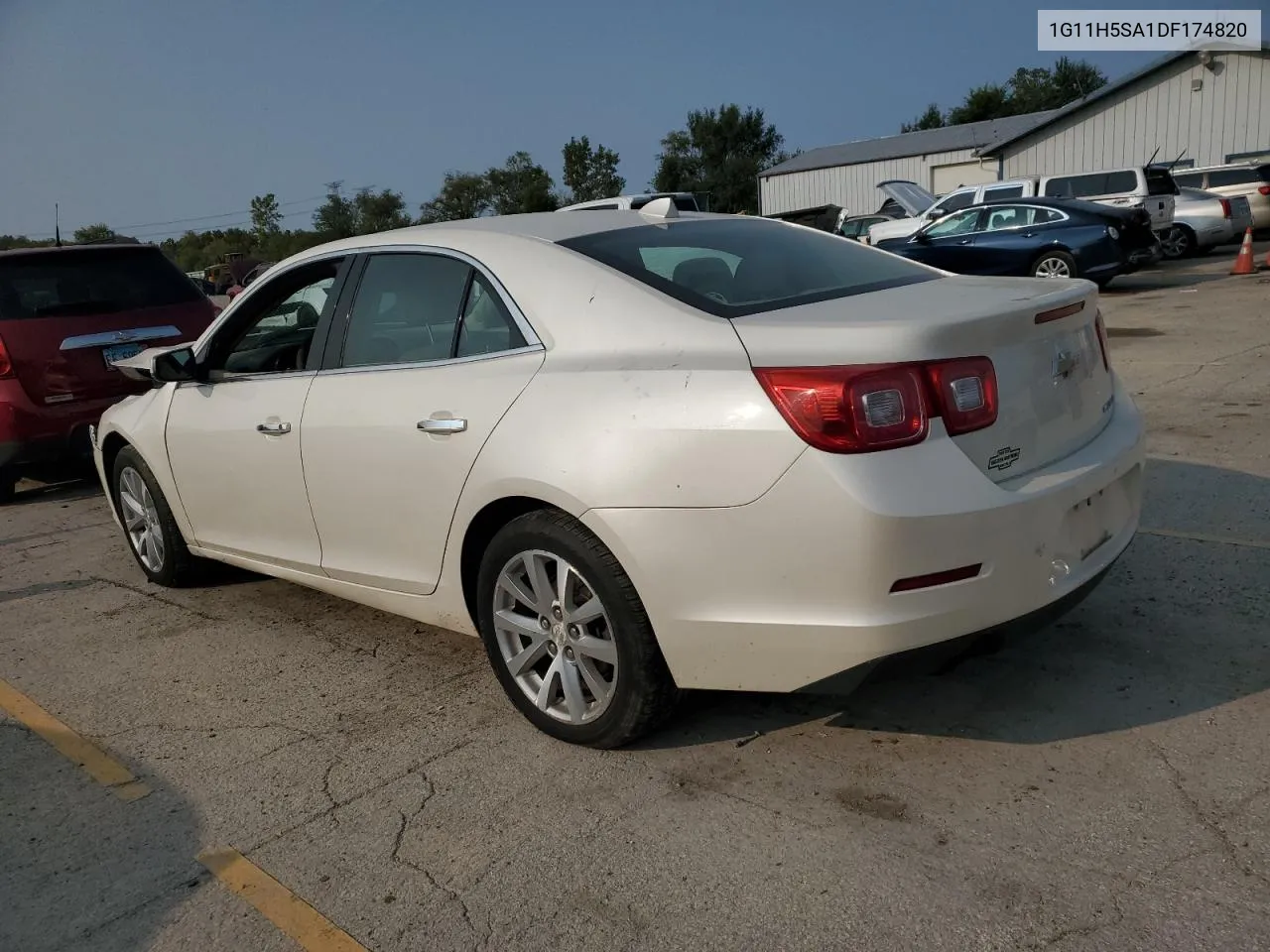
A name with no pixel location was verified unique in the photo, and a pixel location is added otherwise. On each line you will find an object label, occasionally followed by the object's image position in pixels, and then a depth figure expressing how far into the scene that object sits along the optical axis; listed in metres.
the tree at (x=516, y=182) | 62.25
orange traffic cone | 17.42
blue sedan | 15.05
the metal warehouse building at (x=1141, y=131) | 29.77
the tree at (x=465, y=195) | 64.38
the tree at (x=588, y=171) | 69.69
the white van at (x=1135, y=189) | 19.72
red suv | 7.26
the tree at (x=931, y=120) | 83.81
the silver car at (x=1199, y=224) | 20.64
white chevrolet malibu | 2.74
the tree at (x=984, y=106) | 75.06
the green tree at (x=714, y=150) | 75.94
